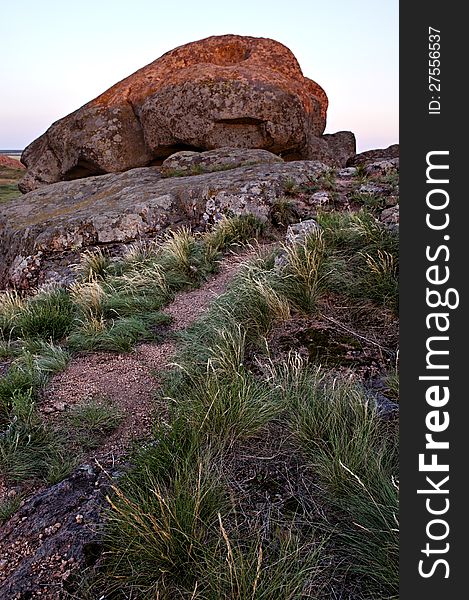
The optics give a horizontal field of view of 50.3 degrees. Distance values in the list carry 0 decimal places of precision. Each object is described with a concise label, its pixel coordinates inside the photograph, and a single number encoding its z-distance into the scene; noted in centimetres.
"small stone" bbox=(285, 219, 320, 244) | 556
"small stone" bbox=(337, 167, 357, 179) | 910
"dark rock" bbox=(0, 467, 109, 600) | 195
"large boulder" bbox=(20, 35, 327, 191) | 1097
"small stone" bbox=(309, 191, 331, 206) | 767
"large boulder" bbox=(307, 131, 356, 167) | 1259
